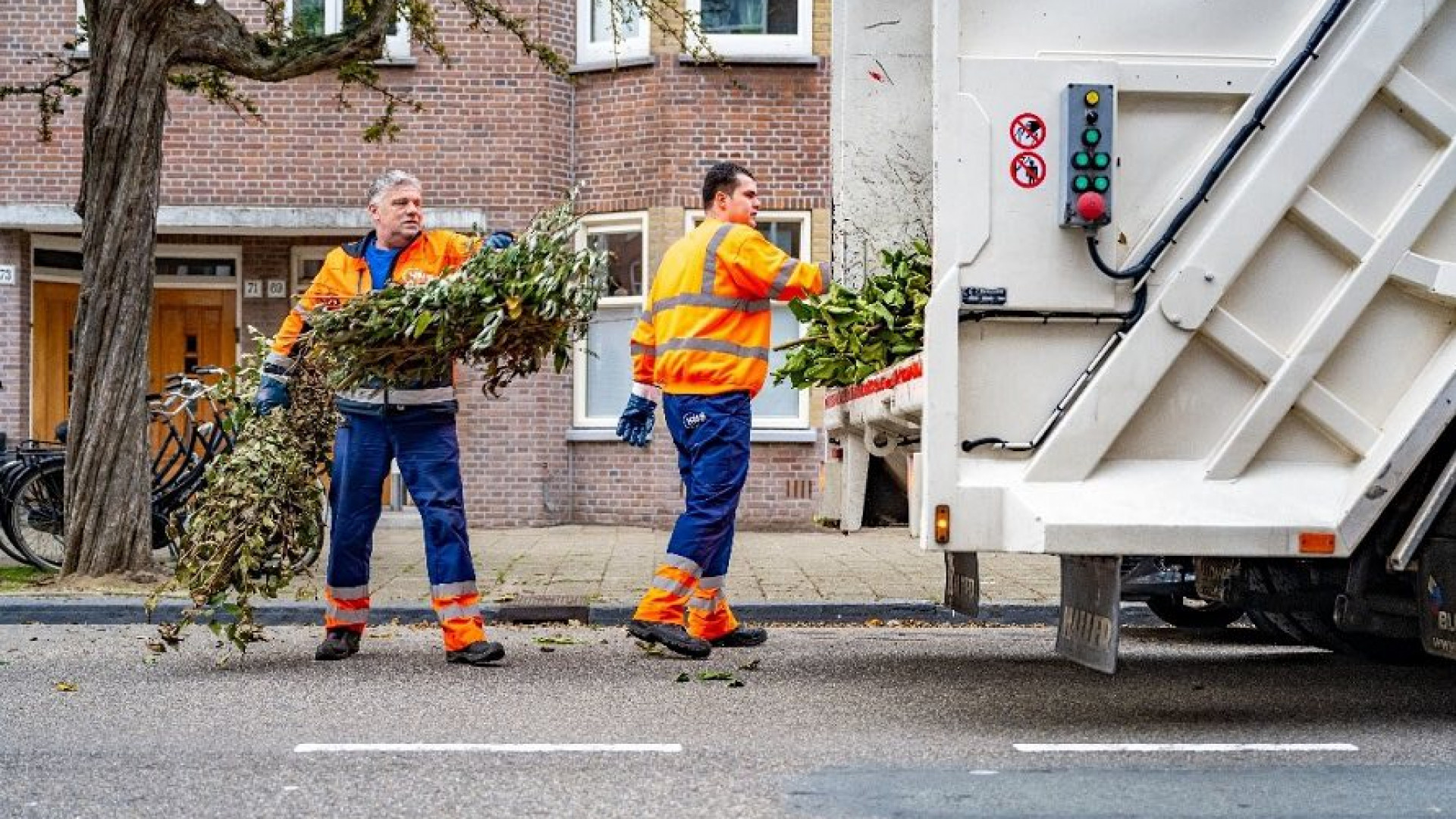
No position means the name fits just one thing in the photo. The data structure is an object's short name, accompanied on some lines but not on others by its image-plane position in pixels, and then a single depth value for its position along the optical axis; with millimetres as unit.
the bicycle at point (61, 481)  11820
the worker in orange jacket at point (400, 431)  7672
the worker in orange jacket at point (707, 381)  7855
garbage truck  5906
